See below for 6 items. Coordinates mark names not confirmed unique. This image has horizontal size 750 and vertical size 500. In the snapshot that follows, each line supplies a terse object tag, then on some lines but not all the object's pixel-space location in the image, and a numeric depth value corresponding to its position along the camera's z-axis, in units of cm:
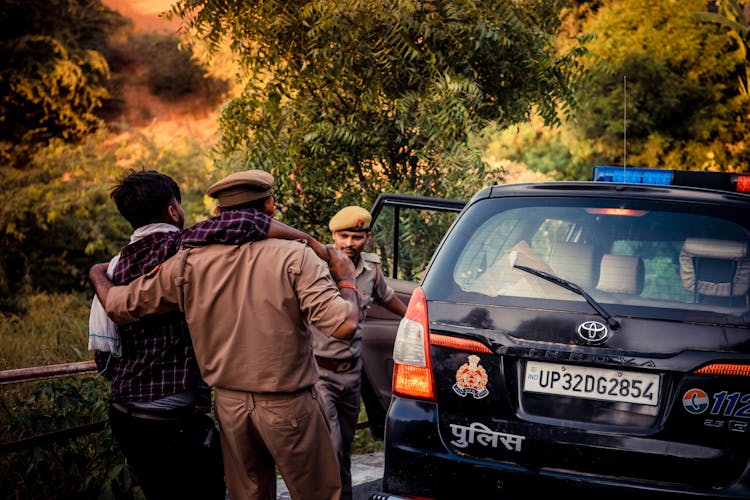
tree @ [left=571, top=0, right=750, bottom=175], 2067
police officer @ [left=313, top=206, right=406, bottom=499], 435
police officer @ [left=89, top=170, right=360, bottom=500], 302
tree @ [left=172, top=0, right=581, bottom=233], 700
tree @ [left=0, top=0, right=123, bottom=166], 2033
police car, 278
